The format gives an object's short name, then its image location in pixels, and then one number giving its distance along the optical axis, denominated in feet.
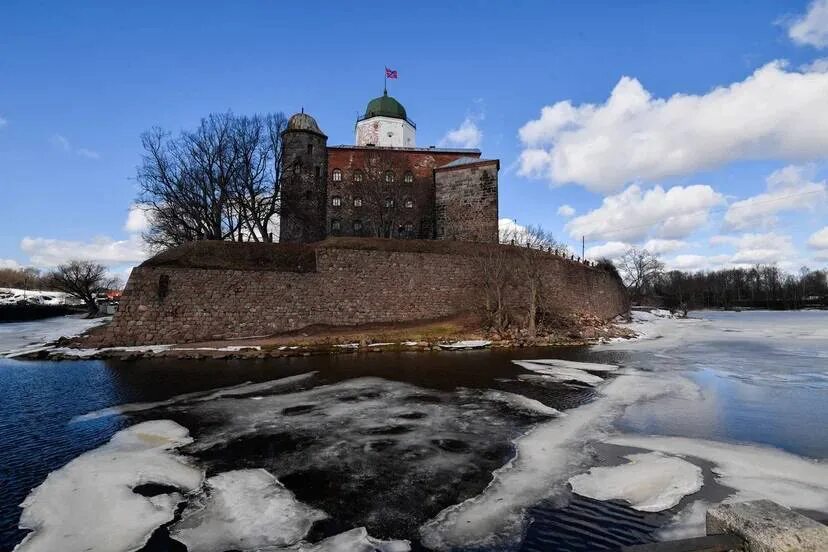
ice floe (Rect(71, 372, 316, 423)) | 34.50
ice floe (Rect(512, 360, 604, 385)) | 47.67
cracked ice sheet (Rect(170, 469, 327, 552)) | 15.79
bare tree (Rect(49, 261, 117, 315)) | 192.35
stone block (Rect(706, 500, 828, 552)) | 9.91
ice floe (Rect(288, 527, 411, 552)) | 15.15
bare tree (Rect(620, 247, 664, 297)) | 261.24
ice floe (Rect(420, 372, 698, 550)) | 16.38
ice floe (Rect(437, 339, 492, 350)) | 75.77
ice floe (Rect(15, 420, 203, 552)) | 15.89
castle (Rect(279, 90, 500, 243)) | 125.90
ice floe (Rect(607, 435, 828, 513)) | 18.96
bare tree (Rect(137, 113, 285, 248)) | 107.45
